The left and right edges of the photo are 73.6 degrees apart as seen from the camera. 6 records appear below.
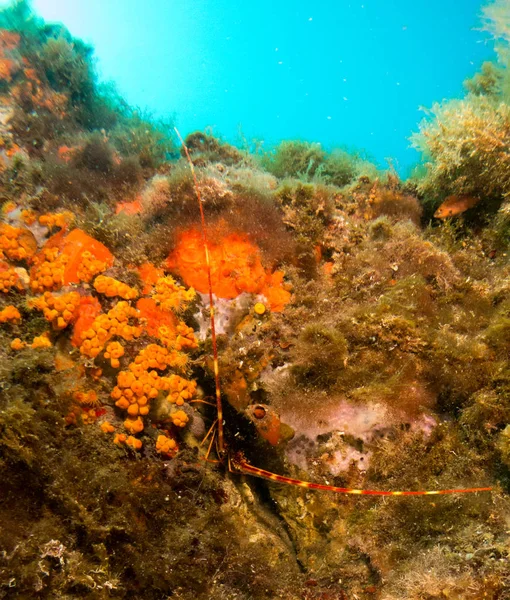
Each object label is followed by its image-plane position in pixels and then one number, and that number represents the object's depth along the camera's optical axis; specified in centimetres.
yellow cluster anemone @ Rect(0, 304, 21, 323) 333
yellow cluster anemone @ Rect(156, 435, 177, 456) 334
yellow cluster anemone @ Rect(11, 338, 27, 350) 306
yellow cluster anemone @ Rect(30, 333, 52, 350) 314
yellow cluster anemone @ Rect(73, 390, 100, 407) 312
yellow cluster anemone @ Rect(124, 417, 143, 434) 325
